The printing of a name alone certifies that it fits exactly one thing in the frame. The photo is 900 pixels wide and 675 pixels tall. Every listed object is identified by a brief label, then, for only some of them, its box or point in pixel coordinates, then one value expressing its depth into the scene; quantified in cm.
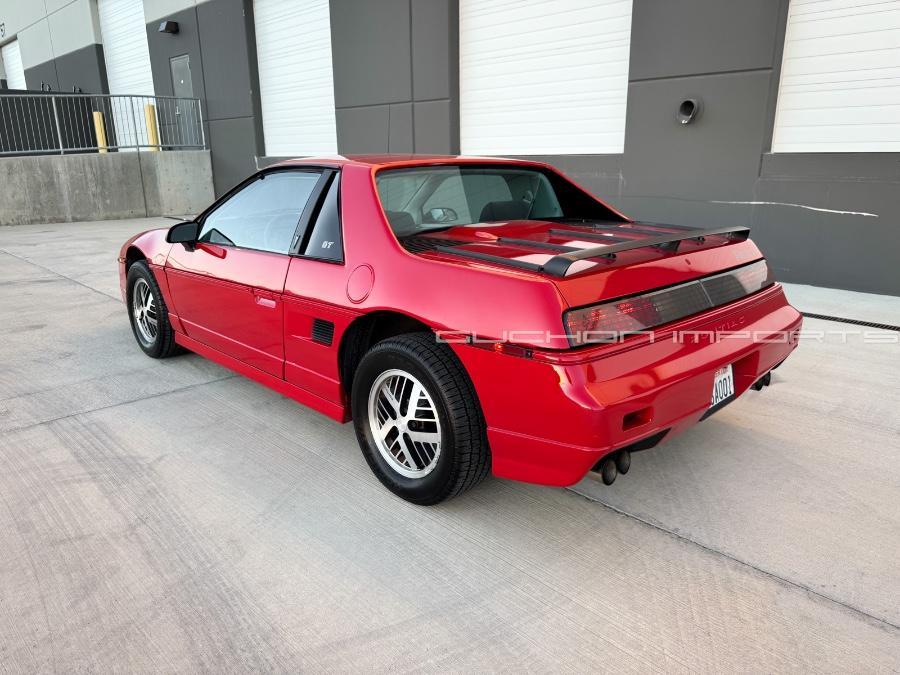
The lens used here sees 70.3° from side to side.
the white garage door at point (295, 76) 1246
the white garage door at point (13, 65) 2541
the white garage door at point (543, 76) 813
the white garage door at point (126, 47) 1761
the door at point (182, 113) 1540
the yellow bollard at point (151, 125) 1541
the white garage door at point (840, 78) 603
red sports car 221
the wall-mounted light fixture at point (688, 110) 720
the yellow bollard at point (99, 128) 1563
